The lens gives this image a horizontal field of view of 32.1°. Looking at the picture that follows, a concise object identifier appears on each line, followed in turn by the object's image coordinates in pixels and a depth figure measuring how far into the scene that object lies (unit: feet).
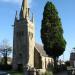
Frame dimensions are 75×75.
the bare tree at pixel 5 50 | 144.43
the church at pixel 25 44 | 114.30
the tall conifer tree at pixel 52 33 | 100.52
